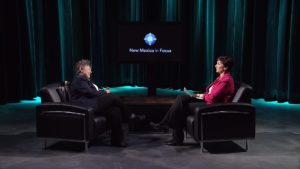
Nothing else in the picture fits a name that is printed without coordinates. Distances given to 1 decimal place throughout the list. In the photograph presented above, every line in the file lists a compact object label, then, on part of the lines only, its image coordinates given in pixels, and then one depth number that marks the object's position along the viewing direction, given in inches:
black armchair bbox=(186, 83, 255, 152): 173.3
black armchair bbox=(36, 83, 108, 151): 173.8
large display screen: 249.8
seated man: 186.9
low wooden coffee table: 205.6
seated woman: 184.2
